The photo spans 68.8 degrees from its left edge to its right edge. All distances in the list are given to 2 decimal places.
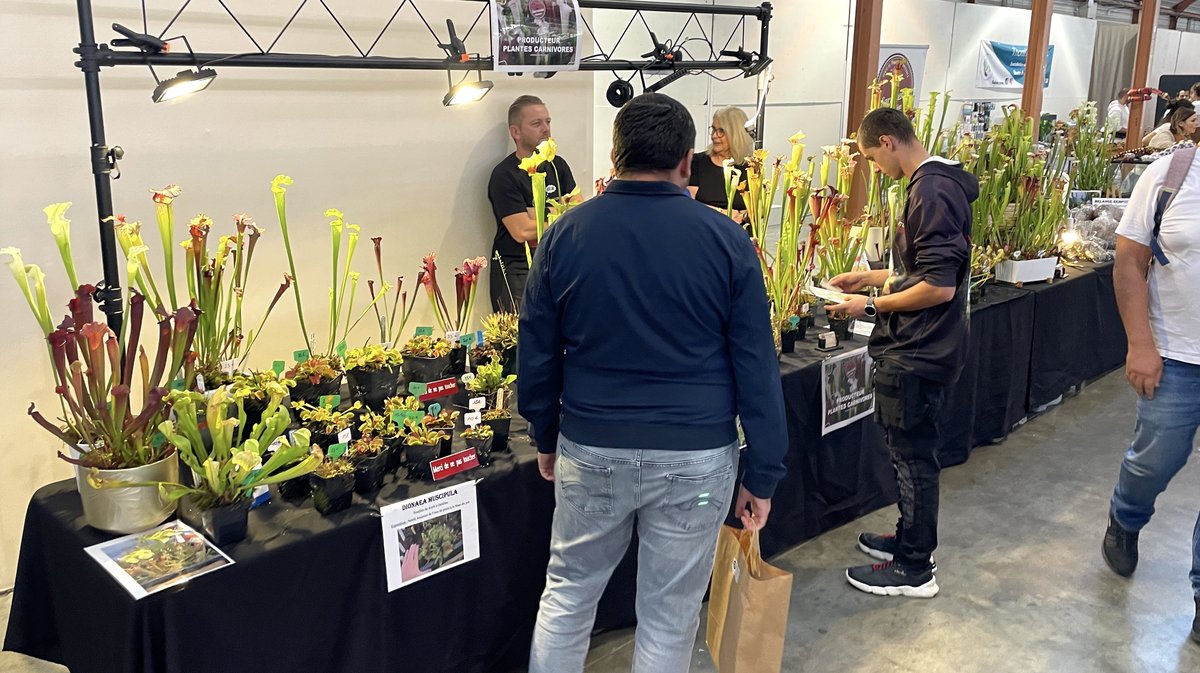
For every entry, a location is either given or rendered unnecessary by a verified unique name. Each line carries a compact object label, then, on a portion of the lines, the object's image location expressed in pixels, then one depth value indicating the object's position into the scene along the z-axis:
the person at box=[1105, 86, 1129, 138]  6.45
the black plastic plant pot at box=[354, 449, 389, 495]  1.90
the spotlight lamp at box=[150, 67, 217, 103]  2.38
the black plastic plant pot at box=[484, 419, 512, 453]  2.16
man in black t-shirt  3.63
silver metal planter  1.73
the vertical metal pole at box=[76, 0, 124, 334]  2.19
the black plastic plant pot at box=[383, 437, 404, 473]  2.01
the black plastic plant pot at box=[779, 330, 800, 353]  3.00
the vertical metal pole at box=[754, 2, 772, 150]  4.03
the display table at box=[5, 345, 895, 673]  1.63
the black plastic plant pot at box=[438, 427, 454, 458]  2.05
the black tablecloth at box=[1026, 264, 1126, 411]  4.20
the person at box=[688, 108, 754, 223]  4.04
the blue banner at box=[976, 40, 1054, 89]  8.77
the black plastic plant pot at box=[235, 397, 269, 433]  2.07
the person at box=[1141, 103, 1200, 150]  4.32
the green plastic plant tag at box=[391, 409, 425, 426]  2.02
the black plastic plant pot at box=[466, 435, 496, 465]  2.08
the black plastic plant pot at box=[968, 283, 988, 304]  3.71
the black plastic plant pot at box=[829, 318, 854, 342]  3.16
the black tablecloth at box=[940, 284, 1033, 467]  3.65
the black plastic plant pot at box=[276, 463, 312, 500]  1.89
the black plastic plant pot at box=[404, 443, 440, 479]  1.99
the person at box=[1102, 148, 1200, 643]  2.37
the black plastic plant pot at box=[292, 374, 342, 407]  2.26
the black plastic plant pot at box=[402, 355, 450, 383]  2.42
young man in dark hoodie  2.47
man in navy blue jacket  1.65
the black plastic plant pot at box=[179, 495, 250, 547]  1.71
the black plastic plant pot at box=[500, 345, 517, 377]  2.59
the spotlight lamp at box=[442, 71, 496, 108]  3.26
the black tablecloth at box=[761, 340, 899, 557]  2.86
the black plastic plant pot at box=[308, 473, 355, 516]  1.83
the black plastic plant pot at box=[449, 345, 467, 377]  2.52
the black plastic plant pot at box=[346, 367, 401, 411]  2.29
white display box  4.04
